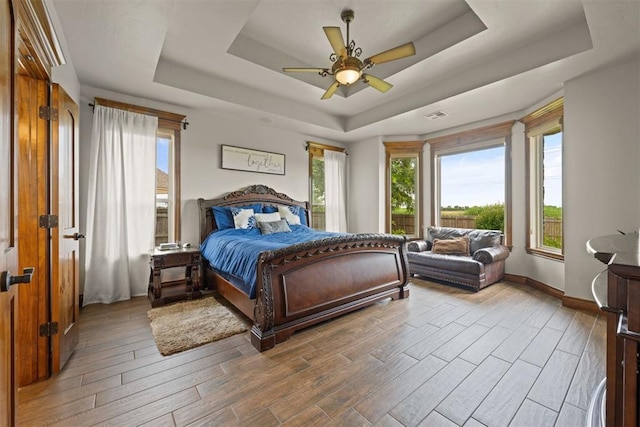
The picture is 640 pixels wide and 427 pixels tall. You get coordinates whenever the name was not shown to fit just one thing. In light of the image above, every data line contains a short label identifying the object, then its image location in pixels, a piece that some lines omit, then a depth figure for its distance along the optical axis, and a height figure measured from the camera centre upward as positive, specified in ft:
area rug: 7.80 -3.73
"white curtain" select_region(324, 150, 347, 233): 19.10 +1.67
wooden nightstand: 10.85 -2.65
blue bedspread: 8.46 -1.25
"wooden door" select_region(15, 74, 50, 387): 5.74 -0.25
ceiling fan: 7.87 +4.76
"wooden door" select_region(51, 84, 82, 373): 6.26 -0.43
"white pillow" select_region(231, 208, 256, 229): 13.70 -0.27
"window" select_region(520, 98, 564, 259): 12.44 +1.58
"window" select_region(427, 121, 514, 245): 15.16 +2.08
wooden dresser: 2.79 -1.29
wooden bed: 7.70 -2.39
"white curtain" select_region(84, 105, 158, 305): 11.13 +0.36
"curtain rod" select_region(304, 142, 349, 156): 18.12 +4.65
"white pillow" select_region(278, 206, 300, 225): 15.61 -0.19
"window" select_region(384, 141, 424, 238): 18.56 +1.73
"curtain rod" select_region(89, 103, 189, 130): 13.23 +4.53
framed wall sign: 14.80 +3.08
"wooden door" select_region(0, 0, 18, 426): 2.86 -0.11
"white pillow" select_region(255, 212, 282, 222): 14.25 -0.23
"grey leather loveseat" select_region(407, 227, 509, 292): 12.78 -2.43
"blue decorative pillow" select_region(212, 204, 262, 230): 13.57 -0.21
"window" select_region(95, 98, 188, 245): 13.25 +1.63
